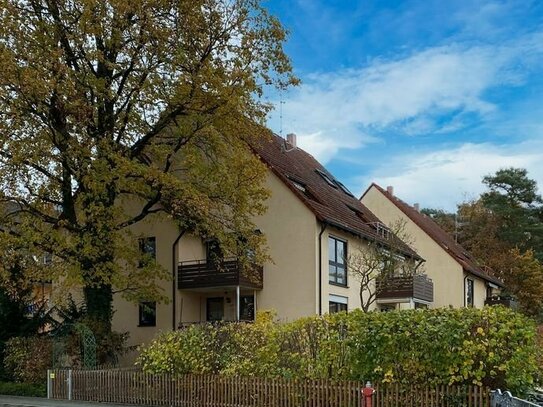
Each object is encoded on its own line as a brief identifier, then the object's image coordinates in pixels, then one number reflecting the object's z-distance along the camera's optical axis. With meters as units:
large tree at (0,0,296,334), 18.77
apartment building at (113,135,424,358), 24.84
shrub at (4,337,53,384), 19.47
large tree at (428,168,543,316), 55.69
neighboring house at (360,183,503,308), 38.22
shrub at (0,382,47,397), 18.23
